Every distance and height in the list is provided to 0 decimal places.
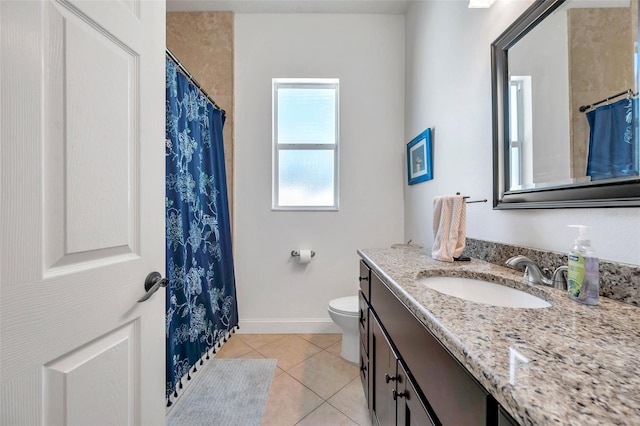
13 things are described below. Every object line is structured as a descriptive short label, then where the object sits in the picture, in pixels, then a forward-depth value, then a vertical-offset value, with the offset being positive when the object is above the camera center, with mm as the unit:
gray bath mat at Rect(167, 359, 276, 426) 1305 -1074
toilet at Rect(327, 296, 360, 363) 1698 -763
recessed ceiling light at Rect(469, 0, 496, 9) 1141 +949
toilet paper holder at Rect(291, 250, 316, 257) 2221 -367
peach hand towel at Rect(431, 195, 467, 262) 1158 -89
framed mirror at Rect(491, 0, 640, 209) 656 +336
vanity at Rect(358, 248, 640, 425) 306 -230
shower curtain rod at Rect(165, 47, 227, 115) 1241 +781
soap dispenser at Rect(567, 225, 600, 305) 620 -157
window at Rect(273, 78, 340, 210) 2316 +618
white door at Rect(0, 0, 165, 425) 453 +3
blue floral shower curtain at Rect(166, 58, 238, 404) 1278 -126
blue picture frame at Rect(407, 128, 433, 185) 1727 +394
